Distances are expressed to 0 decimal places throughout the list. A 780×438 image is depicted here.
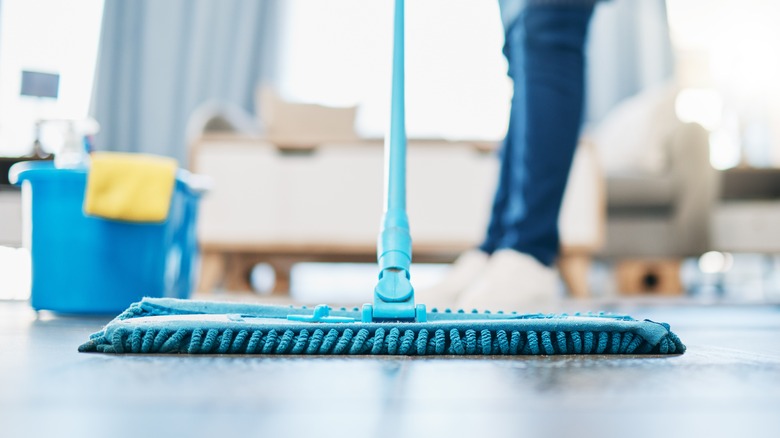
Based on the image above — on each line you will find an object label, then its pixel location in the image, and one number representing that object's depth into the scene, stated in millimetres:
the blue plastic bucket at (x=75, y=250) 1048
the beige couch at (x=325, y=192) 2350
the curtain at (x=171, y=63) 3846
